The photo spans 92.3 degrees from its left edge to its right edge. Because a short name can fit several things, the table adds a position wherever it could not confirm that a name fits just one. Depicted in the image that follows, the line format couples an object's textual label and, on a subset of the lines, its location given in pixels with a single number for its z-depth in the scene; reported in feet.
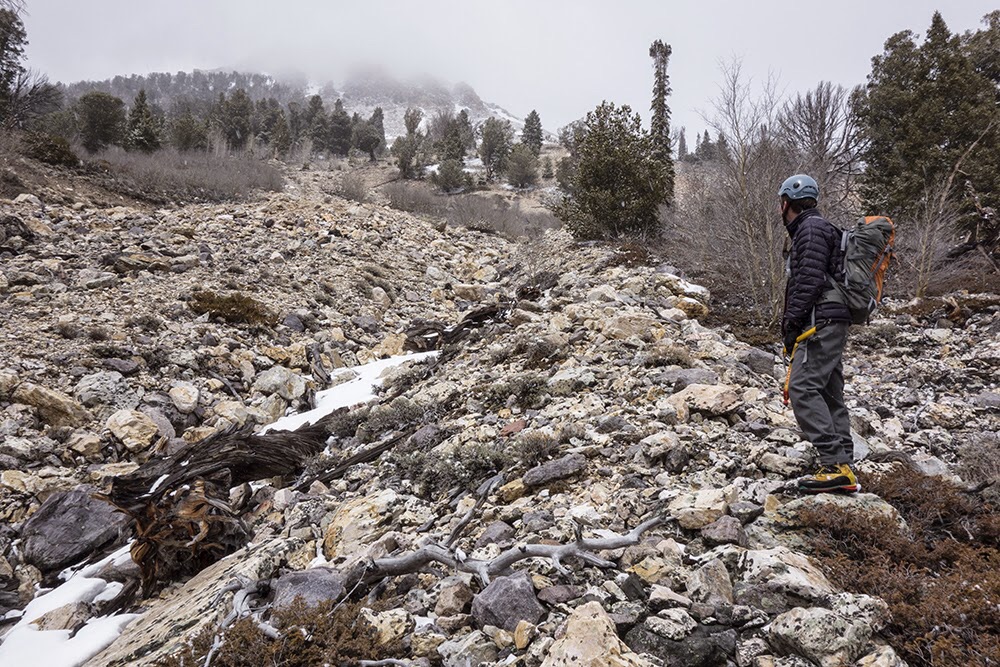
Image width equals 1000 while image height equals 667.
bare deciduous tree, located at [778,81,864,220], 35.96
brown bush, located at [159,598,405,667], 6.24
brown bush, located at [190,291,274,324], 26.40
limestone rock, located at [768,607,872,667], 5.57
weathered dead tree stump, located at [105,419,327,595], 10.71
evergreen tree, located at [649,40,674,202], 98.84
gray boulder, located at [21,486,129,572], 11.96
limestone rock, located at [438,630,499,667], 6.27
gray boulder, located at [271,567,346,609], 7.66
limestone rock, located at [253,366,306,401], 22.16
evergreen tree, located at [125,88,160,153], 79.61
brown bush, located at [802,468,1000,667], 5.54
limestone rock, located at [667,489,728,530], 8.38
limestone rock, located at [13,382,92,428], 16.87
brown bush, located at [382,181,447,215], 72.38
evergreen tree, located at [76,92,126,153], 80.28
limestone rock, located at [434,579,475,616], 7.27
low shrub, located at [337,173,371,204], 69.87
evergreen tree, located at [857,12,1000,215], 43.52
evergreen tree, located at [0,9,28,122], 58.40
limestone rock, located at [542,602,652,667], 5.50
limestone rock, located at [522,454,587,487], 10.89
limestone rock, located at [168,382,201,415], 19.43
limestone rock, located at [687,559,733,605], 6.75
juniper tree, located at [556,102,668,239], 44.32
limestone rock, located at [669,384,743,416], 12.56
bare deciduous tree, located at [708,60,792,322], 26.61
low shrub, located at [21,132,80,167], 46.20
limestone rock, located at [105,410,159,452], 16.94
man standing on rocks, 8.94
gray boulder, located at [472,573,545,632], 6.71
